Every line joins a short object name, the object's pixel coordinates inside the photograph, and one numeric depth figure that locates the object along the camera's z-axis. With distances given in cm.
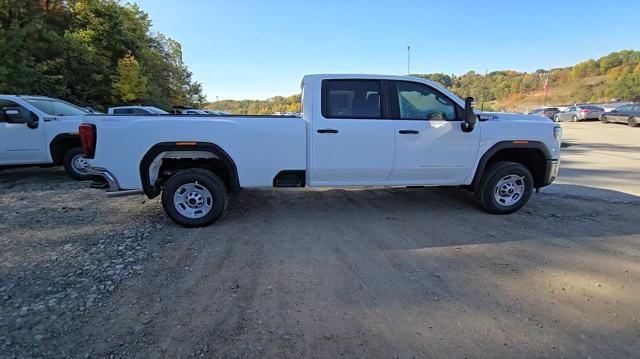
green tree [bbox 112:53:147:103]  3005
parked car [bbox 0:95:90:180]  778
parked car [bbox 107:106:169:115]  1611
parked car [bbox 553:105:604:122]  3481
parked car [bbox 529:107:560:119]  3897
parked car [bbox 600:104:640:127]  2653
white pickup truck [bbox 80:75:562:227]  475
